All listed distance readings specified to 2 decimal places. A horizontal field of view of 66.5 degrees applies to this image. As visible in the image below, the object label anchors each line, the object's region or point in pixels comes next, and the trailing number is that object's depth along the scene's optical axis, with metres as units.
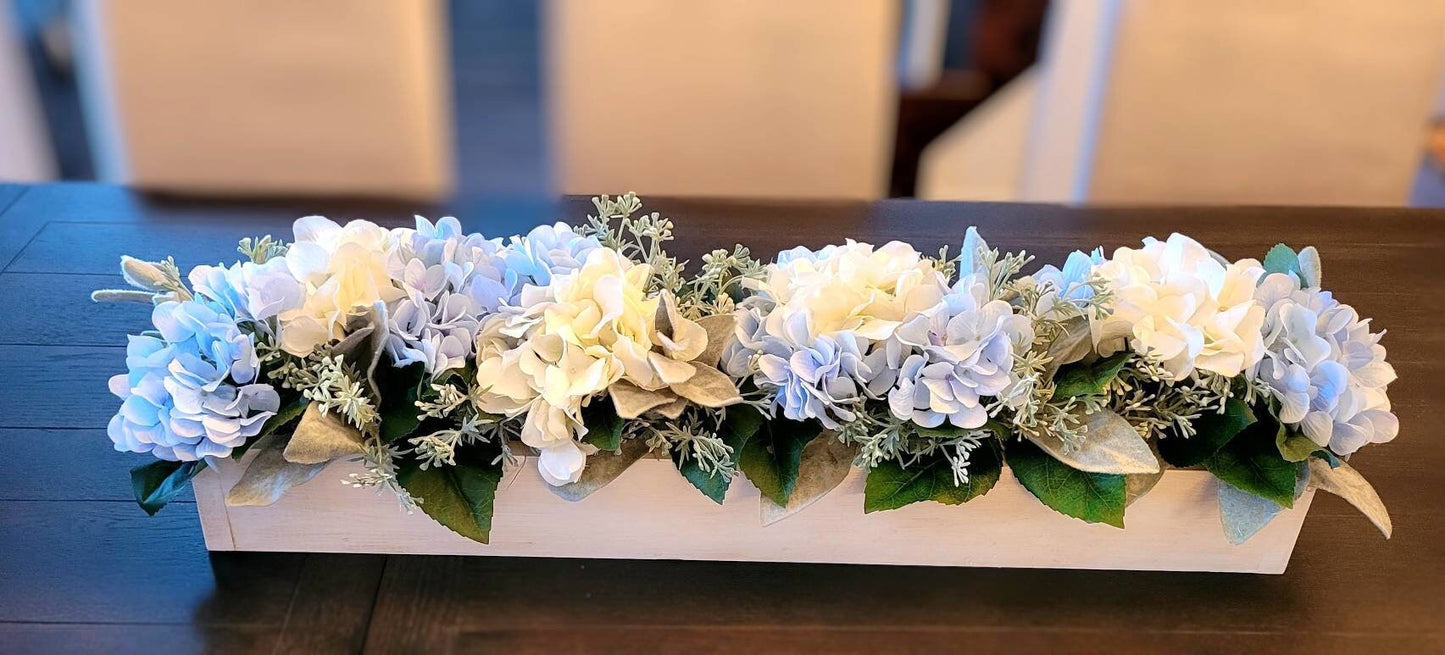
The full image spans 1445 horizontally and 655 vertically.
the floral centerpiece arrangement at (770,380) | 0.59
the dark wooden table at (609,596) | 0.62
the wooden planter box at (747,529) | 0.64
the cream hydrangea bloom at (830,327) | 0.59
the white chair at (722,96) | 1.44
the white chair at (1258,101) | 1.45
